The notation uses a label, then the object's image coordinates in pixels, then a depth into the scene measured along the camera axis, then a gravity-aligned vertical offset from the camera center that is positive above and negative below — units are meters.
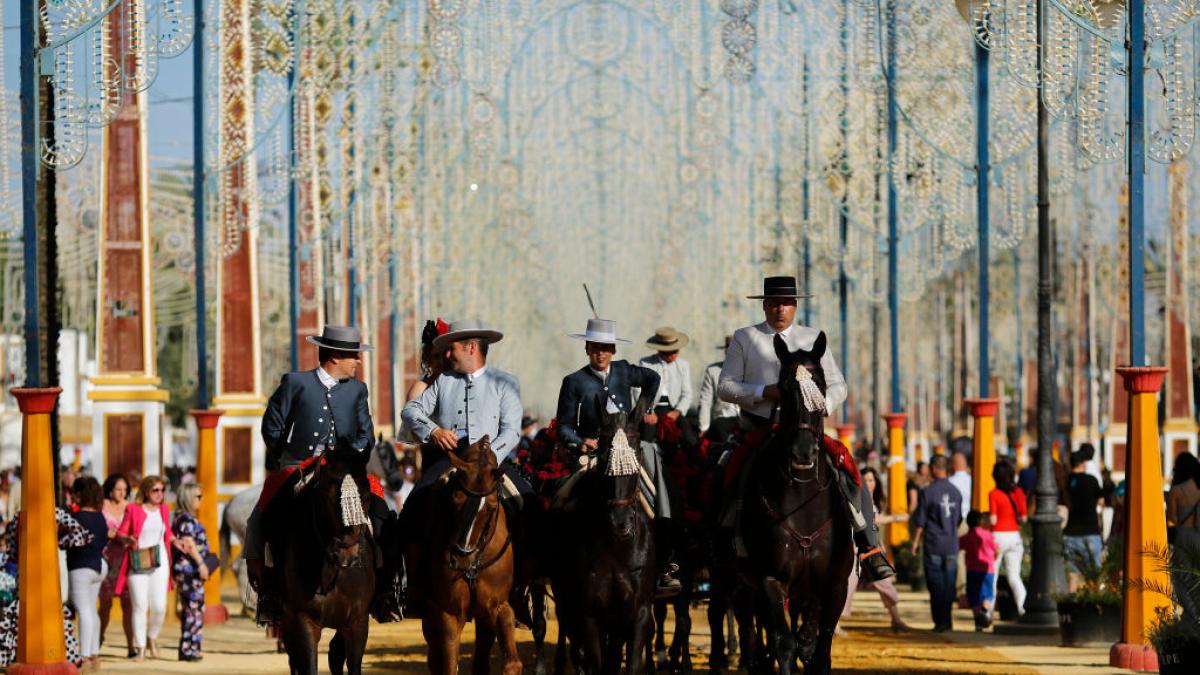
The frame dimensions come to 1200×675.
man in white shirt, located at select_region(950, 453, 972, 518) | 28.72 -2.04
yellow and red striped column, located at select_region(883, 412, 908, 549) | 35.44 -2.48
